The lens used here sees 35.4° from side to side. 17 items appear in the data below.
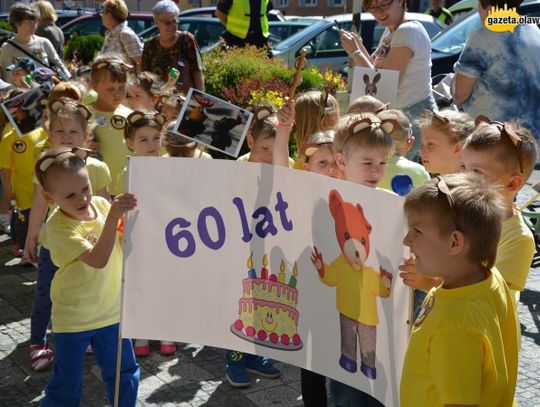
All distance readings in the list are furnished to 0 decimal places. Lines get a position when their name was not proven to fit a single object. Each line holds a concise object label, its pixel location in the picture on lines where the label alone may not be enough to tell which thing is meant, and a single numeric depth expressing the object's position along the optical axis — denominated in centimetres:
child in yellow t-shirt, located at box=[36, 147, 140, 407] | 365
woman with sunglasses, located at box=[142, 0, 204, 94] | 738
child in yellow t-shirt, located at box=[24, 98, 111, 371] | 462
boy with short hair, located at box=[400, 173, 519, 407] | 230
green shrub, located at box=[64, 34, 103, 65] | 1312
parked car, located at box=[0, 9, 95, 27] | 1898
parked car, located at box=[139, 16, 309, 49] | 1484
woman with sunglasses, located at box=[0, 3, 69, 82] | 823
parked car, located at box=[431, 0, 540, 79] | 1108
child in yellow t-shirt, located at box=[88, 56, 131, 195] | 543
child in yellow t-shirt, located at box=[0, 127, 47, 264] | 589
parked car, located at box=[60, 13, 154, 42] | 1744
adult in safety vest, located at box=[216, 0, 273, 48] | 1020
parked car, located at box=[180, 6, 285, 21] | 1834
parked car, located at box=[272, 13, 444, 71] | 1330
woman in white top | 548
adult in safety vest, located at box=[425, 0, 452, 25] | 1650
